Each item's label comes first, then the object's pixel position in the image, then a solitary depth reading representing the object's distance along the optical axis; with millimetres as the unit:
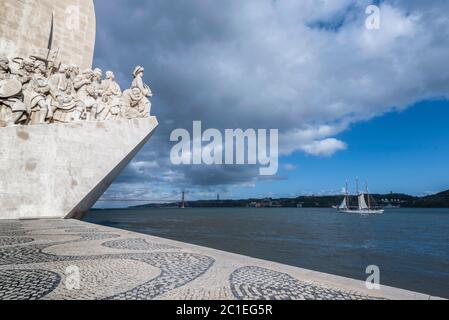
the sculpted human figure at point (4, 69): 9240
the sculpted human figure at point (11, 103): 8875
